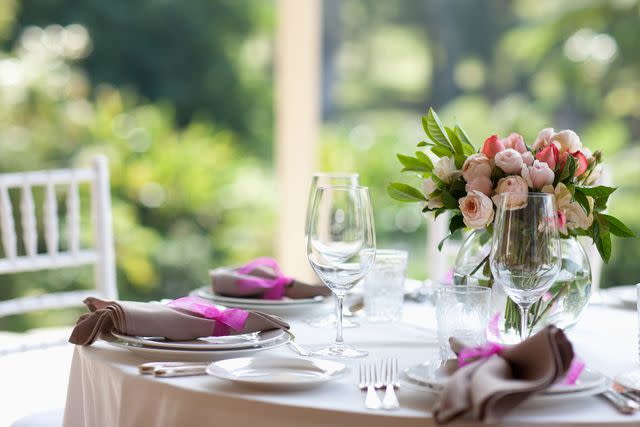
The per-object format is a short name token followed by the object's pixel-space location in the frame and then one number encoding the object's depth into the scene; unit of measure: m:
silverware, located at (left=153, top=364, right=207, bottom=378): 2.19
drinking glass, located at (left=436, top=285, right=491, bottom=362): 2.29
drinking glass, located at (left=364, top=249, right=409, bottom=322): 2.61
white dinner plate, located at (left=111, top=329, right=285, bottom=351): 2.28
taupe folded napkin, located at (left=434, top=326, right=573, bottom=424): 2.03
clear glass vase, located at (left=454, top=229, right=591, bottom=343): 2.38
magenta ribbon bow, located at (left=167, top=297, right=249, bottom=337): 2.35
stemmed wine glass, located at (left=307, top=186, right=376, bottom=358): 2.33
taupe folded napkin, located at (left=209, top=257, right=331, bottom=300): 2.63
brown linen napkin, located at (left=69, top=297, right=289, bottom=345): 2.32
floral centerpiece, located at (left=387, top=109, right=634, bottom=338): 2.38
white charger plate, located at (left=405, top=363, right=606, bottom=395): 2.10
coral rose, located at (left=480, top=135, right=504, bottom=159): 2.40
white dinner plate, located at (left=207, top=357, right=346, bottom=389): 2.15
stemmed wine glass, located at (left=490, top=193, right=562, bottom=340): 2.22
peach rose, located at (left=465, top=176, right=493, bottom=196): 2.39
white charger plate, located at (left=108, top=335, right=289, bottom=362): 2.27
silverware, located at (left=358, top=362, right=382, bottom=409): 2.09
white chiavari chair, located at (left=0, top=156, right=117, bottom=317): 3.23
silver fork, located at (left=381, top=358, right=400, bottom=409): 2.09
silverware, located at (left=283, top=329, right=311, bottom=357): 2.32
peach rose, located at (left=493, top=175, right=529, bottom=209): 2.37
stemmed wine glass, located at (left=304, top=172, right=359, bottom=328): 2.37
